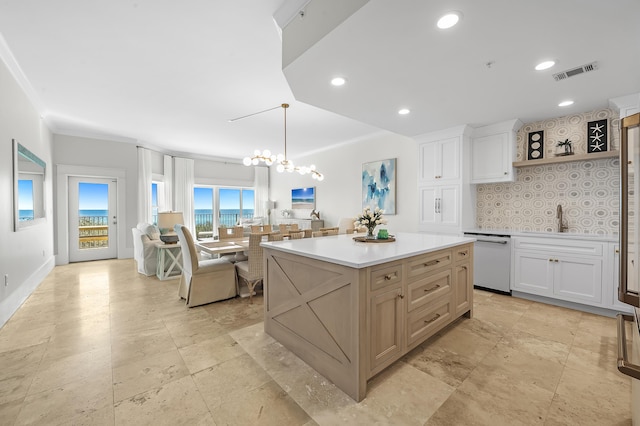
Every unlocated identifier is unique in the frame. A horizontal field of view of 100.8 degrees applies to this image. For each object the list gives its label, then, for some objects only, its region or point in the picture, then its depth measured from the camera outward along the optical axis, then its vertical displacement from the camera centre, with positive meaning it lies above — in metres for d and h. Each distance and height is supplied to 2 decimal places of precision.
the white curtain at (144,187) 6.20 +0.63
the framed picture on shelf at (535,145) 3.51 +0.87
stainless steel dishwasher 3.48 -0.70
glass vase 2.65 -0.23
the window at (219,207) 7.91 +0.18
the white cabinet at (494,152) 3.61 +0.83
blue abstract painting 5.30 +0.55
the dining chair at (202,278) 3.09 -0.80
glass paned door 5.70 -0.12
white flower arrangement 2.66 -0.08
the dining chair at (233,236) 3.80 -0.38
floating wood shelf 2.94 +0.62
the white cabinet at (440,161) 3.91 +0.76
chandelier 4.19 +0.85
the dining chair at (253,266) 3.22 -0.68
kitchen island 1.62 -0.64
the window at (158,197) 6.89 +0.42
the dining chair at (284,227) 4.74 -0.29
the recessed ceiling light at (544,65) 2.18 +1.21
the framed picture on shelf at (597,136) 3.05 +0.86
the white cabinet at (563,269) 2.86 -0.70
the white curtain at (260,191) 8.62 +0.70
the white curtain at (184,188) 7.21 +0.68
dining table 3.31 -0.45
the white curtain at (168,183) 7.01 +0.80
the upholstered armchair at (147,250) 4.55 -0.64
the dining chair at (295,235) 3.43 -0.30
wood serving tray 2.54 -0.28
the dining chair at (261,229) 4.78 -0.31
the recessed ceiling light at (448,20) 1.62 +1.20
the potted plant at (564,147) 3.30 +0.79
